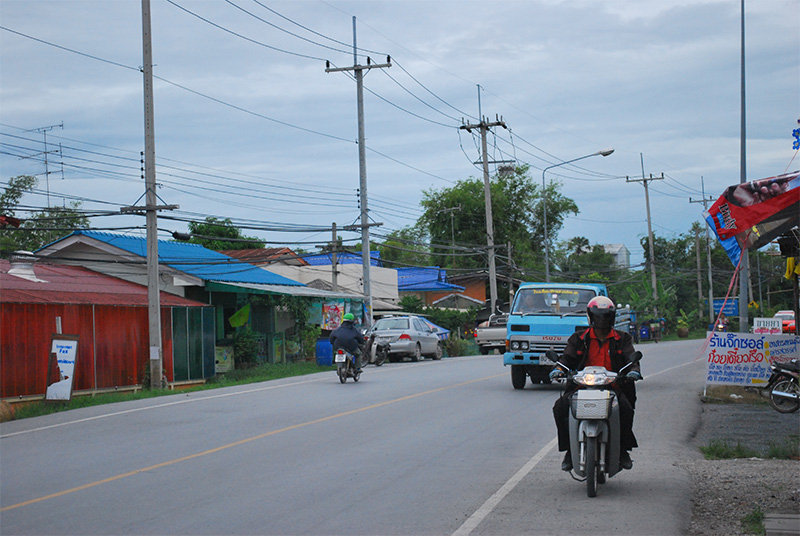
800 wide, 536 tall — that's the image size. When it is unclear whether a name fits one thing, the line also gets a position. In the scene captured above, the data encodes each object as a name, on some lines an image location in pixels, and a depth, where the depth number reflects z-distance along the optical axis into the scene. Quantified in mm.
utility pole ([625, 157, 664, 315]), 66750
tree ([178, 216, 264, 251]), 63531
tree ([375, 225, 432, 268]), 93562
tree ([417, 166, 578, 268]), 83938
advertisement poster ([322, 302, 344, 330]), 40188
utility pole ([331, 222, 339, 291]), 43556
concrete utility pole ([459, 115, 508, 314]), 46469
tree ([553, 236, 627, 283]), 98125
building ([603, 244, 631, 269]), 160812
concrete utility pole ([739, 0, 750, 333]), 20672
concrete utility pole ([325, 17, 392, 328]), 38812
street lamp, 44125
